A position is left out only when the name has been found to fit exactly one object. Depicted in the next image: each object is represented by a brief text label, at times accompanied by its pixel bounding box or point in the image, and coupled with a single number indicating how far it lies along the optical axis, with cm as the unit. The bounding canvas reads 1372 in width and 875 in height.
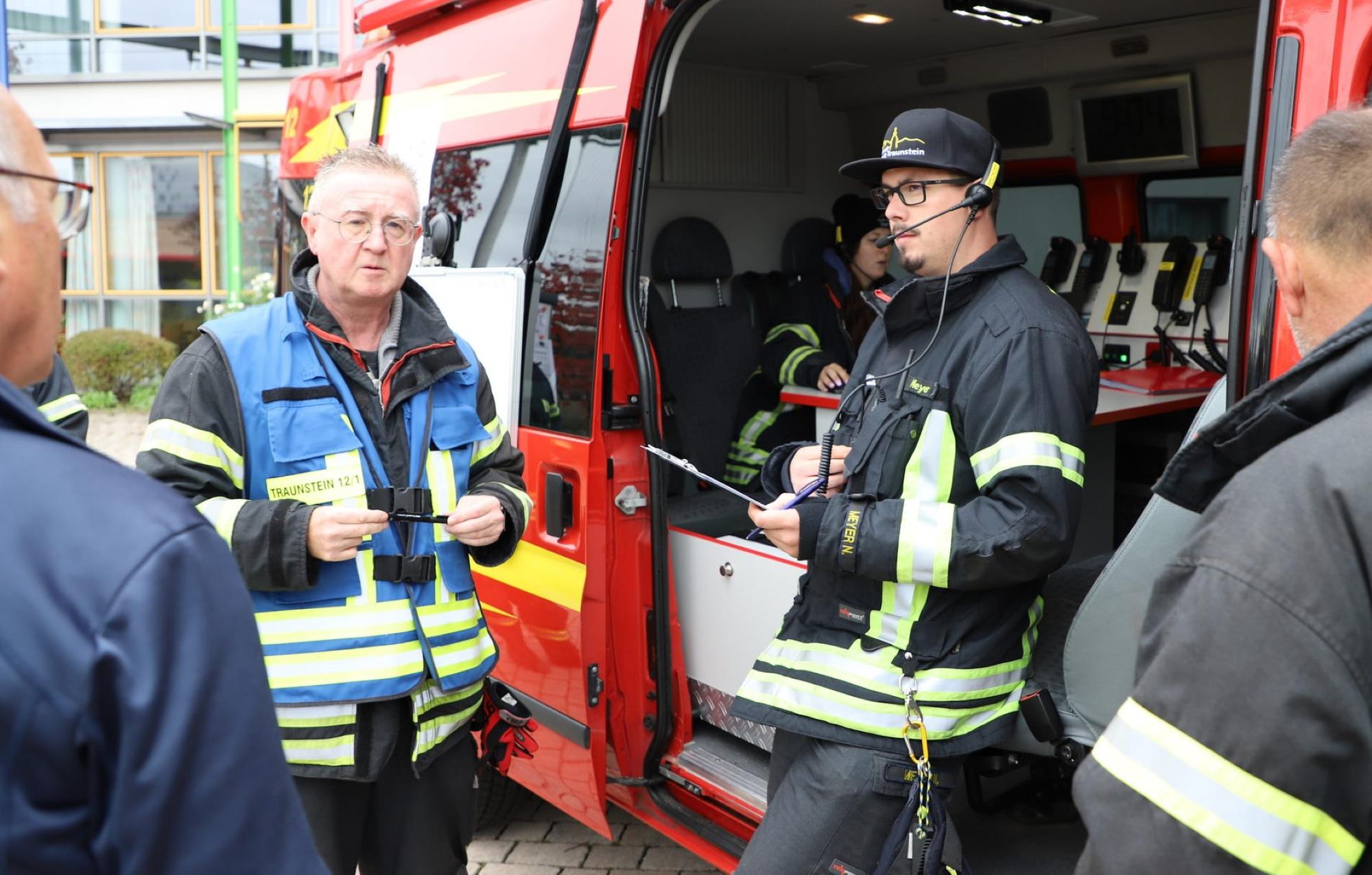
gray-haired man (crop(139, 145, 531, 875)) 212
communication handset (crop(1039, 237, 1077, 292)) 565
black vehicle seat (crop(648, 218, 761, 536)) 415
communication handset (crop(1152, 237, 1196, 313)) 513
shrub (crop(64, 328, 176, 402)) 1427
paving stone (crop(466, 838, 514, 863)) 381
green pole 1427
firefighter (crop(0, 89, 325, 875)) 85
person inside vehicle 435
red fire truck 302
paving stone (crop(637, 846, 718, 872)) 374
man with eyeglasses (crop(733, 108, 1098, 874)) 208
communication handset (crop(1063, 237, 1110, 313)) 551
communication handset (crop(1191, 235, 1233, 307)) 501
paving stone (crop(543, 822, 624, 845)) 396
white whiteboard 324
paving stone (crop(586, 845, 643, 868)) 378
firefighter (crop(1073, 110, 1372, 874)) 99
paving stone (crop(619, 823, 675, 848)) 392
